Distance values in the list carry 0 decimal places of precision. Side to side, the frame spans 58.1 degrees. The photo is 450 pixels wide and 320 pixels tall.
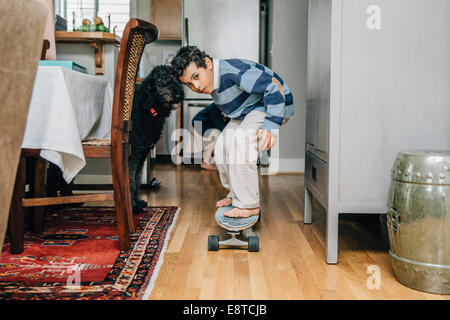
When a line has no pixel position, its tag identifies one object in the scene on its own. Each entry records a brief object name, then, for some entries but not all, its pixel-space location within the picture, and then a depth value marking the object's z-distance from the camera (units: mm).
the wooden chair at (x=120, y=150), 1466
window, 4227
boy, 1582
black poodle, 2035
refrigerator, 4195
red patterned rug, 1142
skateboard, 1541
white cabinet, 1360
